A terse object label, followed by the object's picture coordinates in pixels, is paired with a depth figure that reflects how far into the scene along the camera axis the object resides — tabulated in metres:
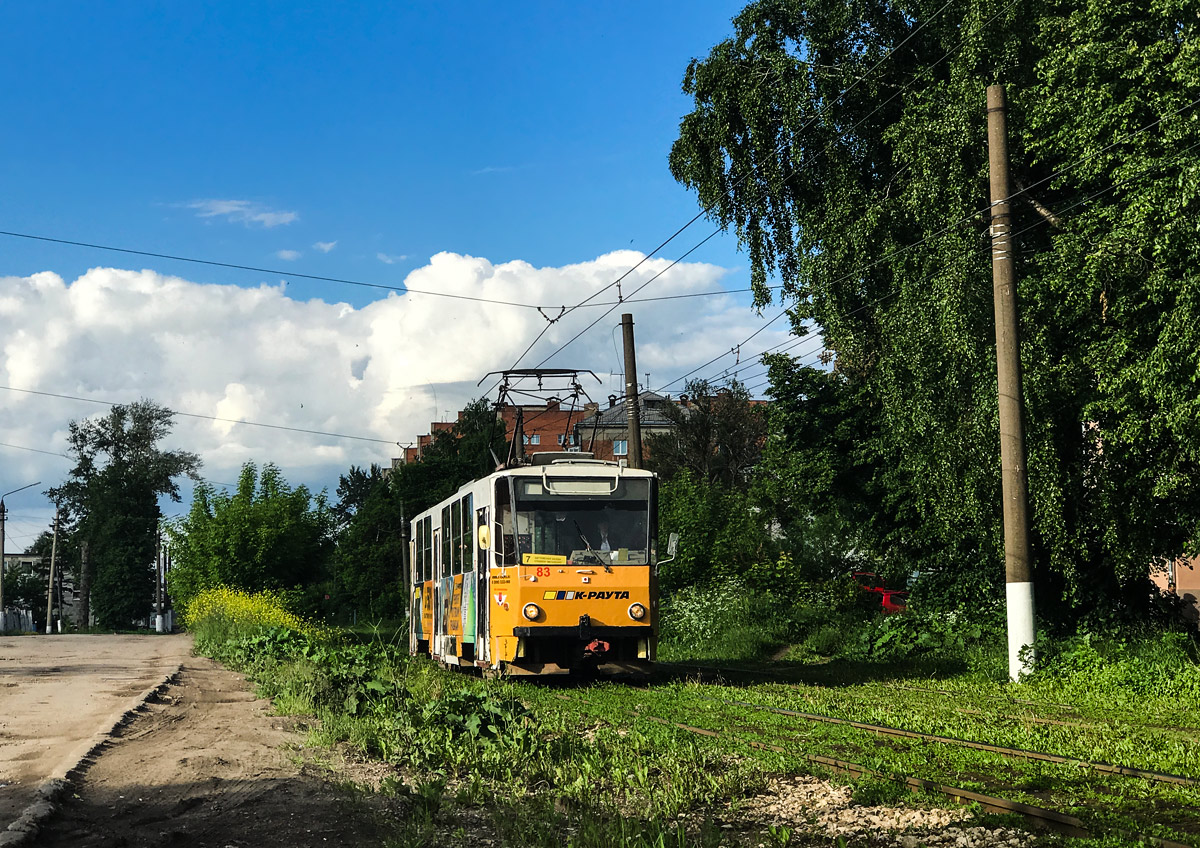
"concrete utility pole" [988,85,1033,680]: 15.95
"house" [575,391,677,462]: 94.25
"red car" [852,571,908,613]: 33.36
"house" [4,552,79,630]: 116.25
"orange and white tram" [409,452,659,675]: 16.16
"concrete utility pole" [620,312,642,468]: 27.83
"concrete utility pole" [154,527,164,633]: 74.77
